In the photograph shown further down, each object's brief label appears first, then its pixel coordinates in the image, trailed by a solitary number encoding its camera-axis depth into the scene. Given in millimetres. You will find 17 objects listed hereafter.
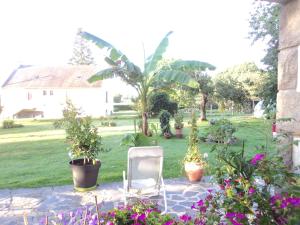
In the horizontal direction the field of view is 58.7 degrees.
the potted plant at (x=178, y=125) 12753
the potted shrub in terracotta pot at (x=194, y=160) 5691
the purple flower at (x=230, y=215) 1645
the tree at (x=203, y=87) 19219
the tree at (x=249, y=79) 25980
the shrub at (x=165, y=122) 12766
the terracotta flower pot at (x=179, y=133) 12780
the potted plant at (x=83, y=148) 5281
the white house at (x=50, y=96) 30656
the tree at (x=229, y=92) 21516
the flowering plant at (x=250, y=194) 1634
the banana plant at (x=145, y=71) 11359
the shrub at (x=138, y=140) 6496
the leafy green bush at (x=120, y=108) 37281
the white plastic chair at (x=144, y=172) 4367
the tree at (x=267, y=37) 14016
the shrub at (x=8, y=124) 19891
